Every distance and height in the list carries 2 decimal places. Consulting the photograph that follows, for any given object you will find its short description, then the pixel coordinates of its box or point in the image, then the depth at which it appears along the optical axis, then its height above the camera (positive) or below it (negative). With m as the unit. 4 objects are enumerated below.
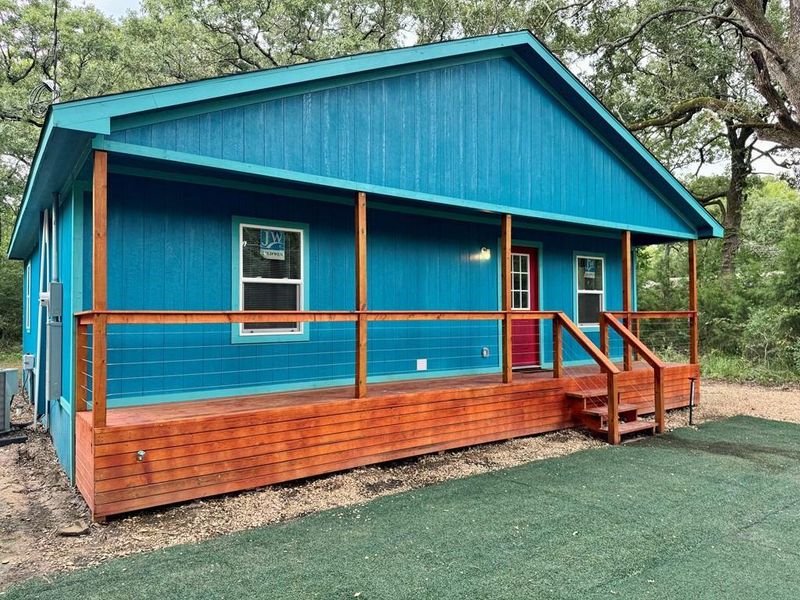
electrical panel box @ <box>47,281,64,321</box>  5.51 +0.12
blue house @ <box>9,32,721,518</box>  4.36 +0.54
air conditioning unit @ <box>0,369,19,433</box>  6.66 -1.03
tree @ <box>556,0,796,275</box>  14.27 +6.61
